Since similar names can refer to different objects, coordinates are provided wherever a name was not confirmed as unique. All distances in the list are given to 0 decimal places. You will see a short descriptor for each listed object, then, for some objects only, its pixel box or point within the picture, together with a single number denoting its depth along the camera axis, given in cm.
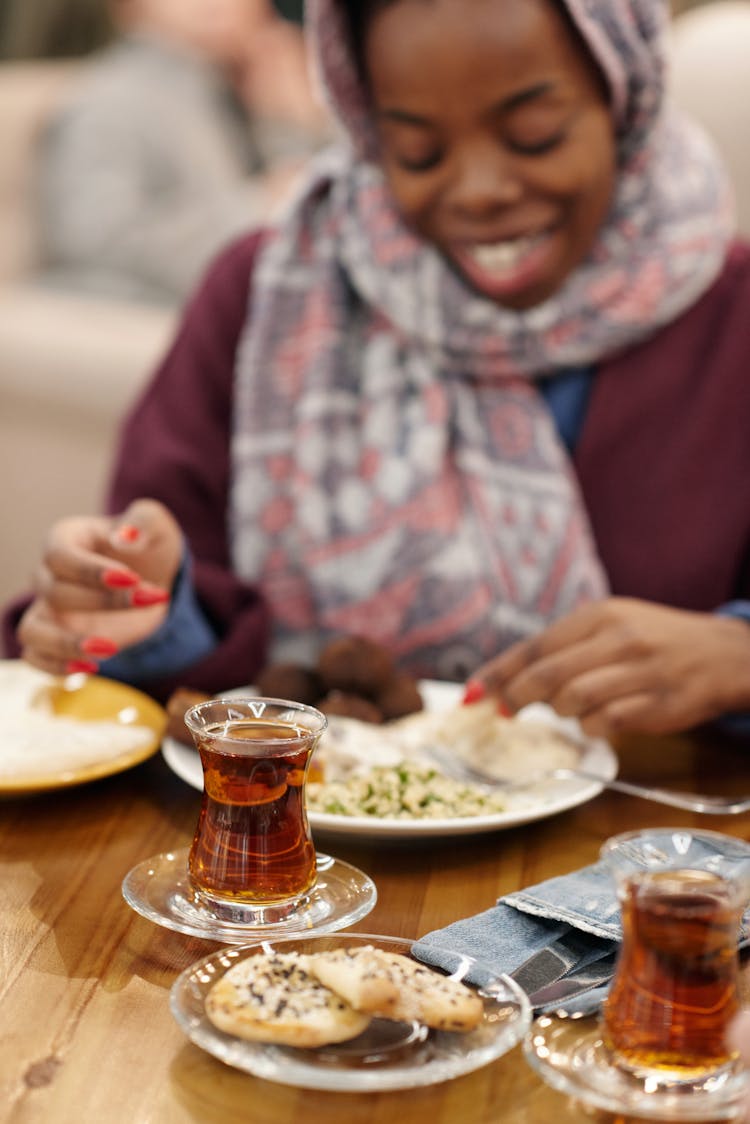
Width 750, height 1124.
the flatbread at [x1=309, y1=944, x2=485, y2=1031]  81
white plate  113
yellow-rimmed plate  122
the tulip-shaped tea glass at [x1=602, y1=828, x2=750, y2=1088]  79
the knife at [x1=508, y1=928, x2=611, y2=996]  93
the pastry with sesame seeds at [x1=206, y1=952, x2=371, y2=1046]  79
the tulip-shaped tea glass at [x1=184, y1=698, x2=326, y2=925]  98
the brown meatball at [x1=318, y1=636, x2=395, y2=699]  141
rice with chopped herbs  117
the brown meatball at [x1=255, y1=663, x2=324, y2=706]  139
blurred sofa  328
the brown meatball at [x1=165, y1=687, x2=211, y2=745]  131
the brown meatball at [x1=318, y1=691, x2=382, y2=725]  137
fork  126
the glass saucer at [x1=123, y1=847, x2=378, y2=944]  97
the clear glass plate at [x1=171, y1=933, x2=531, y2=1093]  77
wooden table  80
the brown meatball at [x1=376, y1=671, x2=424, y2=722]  141
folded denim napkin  94
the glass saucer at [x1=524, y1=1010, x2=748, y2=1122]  77
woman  156
